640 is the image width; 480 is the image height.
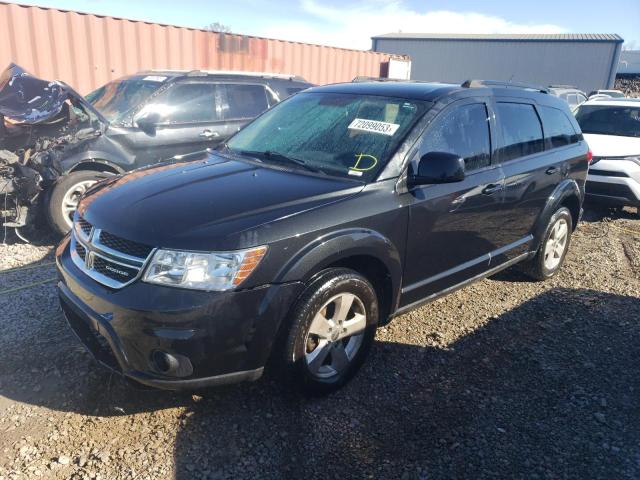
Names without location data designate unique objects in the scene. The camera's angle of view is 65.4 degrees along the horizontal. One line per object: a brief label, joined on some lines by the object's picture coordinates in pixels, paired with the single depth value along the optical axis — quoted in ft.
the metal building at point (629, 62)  147.61
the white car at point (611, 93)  63.93
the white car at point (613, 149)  23.00
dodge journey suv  7.75
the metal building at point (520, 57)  108.99
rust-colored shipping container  27.35
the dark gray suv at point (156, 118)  17.37
